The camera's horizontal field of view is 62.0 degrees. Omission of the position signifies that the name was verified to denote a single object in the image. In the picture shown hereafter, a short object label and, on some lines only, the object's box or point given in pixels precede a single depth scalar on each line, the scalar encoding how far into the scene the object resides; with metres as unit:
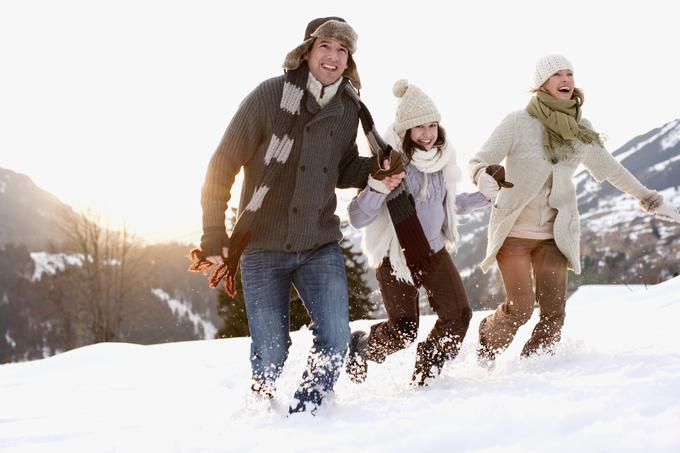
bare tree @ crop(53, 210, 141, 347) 24.38
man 2.87
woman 3.83
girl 3.46
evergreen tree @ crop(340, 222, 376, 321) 19.45
